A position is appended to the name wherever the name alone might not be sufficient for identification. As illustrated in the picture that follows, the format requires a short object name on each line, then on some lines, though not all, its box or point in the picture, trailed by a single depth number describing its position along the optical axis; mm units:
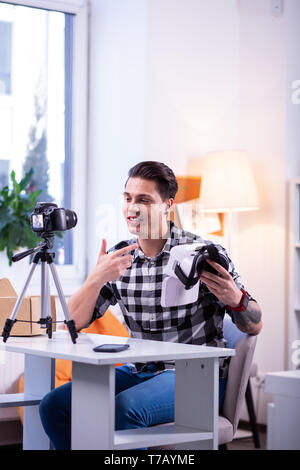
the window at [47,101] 4215
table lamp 3979
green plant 3828
